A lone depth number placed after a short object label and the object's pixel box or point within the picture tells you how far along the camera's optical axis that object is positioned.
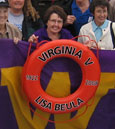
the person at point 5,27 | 3.83
